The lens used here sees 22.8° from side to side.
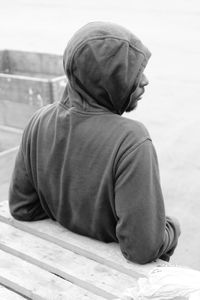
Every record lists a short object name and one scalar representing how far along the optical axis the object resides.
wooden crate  4.47
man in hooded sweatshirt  1.92
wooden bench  2.03
